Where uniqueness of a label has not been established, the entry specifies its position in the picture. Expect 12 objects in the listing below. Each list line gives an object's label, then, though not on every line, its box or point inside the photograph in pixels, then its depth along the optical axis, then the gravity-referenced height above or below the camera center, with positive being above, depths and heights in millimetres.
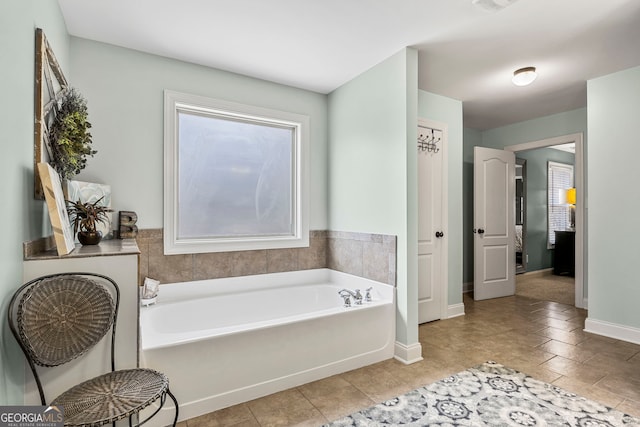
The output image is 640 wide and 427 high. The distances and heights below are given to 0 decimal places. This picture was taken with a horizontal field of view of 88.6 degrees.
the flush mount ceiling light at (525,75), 3062 +1300
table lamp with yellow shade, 6511 +233
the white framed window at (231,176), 2932 +378
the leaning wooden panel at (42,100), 1618 +600
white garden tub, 1945 -873
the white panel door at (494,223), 4570 -135
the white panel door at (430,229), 3613 -170
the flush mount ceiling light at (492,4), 2078 +1350
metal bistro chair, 1285 -533
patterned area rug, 1857 -1177
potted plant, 1993 -46
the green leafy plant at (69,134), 1875 +466
